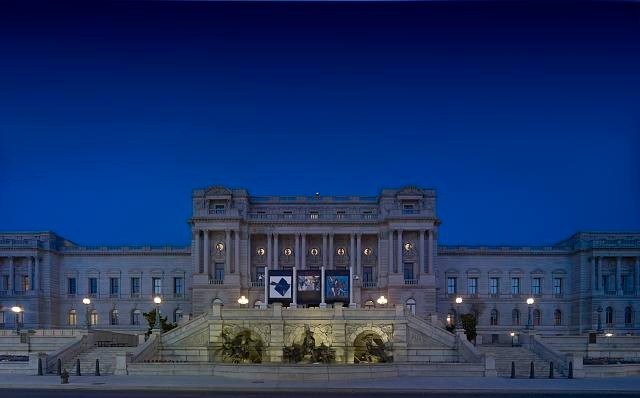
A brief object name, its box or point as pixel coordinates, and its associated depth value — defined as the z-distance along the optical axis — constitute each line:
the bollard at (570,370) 35.81
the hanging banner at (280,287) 53.16
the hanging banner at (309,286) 53.69
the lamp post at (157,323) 48.49
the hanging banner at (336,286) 54.19
